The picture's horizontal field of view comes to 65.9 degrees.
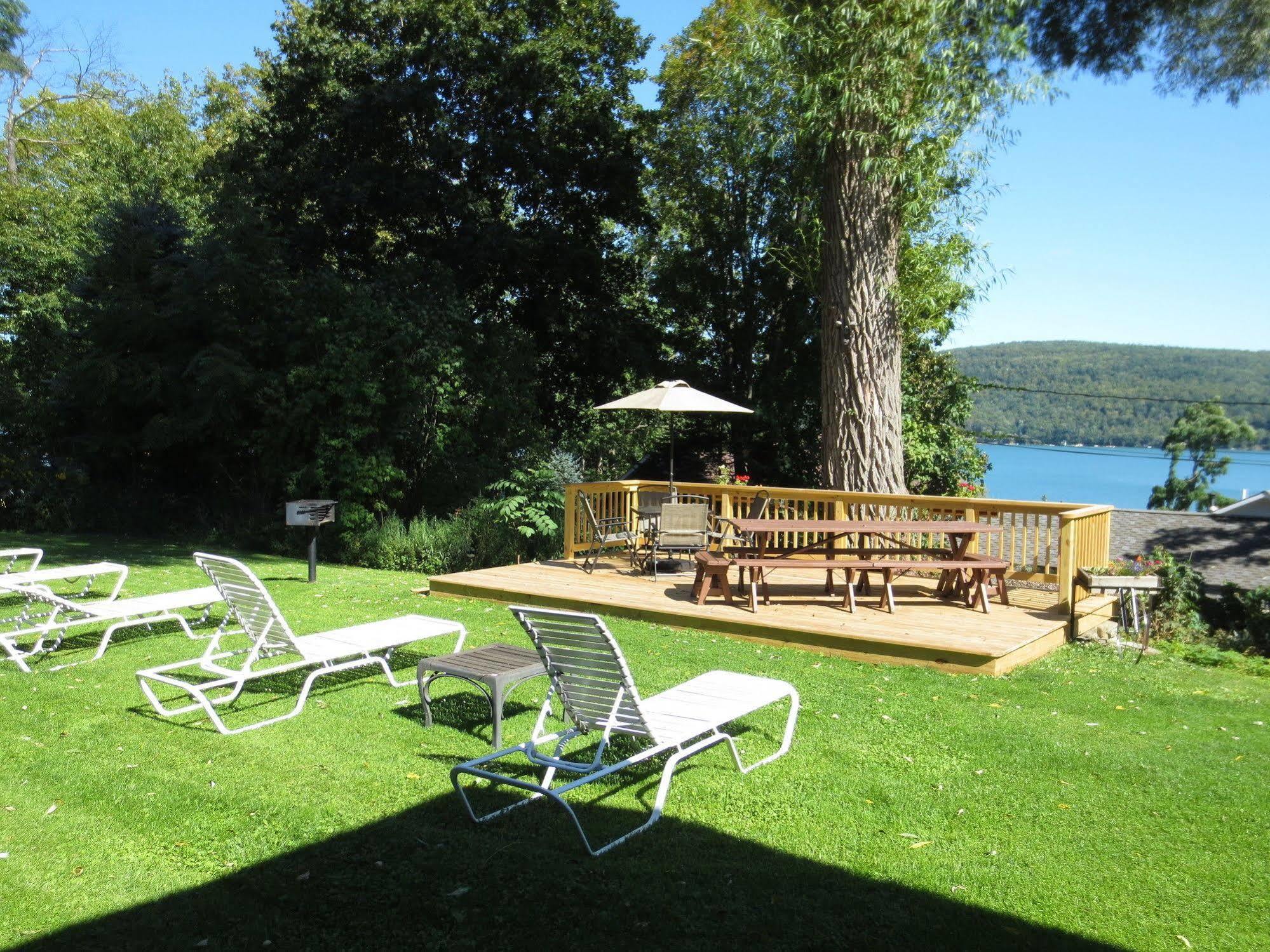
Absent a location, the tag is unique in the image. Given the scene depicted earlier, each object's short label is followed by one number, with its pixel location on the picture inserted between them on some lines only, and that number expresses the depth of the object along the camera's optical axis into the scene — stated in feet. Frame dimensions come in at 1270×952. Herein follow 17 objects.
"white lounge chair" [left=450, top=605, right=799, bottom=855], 13.51
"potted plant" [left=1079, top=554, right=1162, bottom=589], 28.04
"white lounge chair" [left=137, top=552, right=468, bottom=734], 18.26
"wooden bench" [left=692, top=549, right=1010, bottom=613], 28.63
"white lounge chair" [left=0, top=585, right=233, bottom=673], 22.29
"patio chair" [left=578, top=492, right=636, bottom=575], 36.11
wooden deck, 24.20
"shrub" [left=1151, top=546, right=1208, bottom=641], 33.27
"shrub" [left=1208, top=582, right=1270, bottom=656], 51.11
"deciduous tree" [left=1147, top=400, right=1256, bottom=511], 219.00
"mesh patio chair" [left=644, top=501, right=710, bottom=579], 34.86
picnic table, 28.81
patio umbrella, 35.50
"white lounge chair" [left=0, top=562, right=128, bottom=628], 24.22
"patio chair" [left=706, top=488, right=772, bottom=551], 34.06
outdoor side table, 16.61
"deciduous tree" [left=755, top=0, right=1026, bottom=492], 42.27
